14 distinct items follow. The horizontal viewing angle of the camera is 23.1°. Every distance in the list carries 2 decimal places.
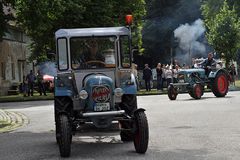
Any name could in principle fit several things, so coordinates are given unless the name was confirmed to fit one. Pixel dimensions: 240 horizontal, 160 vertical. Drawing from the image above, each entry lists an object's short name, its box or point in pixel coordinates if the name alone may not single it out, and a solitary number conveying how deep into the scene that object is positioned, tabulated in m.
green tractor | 25.30
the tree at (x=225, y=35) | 37.19
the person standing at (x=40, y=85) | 37.17
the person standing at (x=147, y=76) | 36.62
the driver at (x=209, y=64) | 26.25
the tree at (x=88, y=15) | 35.28
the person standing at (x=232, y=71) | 39.72
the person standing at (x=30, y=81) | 36.94
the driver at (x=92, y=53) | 11.77
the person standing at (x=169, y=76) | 35.19
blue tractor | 10.72
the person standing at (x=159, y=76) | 35.94
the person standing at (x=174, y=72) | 34.51
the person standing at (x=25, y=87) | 37.00
